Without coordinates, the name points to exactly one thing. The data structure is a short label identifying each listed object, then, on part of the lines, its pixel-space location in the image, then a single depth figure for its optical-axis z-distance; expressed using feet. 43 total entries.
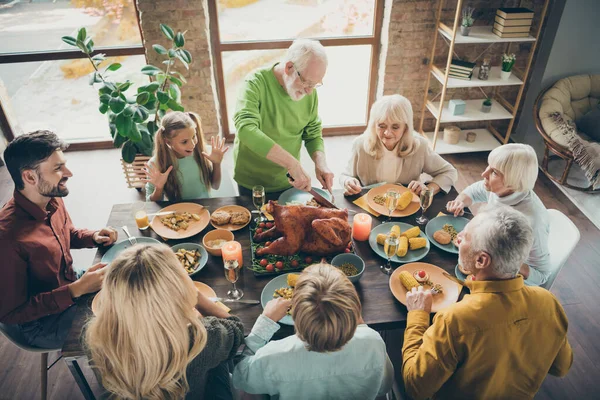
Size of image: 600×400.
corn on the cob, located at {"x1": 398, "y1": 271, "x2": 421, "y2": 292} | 6.57
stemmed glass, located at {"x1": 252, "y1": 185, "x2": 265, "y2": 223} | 7.63
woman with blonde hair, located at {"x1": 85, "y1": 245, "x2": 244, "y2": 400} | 4.70
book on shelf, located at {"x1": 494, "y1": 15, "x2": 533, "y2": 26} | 13.20
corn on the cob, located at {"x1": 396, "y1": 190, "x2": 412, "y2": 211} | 8.35
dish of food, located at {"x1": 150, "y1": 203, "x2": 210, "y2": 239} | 7.73
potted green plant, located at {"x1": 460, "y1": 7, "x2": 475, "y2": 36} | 13.50
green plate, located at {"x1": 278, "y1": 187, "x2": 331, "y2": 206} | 8.52
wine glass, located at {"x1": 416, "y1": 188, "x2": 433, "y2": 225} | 7.78
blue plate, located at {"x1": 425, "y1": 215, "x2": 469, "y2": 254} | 7.80
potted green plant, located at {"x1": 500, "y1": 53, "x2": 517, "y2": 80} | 13.99
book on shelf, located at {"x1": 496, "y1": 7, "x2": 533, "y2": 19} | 13.12
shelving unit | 13.50
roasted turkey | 7.07
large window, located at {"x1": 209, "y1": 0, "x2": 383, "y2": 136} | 14.64
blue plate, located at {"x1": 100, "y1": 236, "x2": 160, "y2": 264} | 7.27
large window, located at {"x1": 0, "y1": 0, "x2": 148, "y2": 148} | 14.11
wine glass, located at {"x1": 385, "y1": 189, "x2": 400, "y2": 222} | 7.65
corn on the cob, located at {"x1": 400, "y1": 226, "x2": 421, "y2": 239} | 7.52
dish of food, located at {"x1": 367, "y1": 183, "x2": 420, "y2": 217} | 8.23
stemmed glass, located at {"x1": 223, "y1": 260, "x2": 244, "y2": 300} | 6.25
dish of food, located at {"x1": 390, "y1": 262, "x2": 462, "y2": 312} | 6.50
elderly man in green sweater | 8.03
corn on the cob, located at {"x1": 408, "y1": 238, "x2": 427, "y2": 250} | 7.37
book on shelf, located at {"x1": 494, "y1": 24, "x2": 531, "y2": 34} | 13.33
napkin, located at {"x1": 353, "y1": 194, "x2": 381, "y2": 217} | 8.24
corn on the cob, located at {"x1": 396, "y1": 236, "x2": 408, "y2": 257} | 7.23
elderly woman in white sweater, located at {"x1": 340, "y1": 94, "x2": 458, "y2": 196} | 8.84
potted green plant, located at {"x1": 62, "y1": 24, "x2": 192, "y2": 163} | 11.43
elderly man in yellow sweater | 5.27
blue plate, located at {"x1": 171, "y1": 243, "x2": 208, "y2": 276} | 7.09
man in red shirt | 6.56
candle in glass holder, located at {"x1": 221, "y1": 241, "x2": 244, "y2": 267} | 6.81
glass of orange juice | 7.76
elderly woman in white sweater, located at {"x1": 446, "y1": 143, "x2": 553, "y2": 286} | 7.20
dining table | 6.22
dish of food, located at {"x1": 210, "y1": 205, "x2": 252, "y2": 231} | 7.89
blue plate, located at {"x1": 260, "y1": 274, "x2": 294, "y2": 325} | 6.16
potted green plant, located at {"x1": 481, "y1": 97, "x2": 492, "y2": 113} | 15.05
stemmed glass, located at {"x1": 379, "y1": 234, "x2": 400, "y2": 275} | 6.66
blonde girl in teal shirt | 8.77
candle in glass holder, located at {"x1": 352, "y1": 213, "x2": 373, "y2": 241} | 7.52
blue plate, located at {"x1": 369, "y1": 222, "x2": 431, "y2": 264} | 7.23
